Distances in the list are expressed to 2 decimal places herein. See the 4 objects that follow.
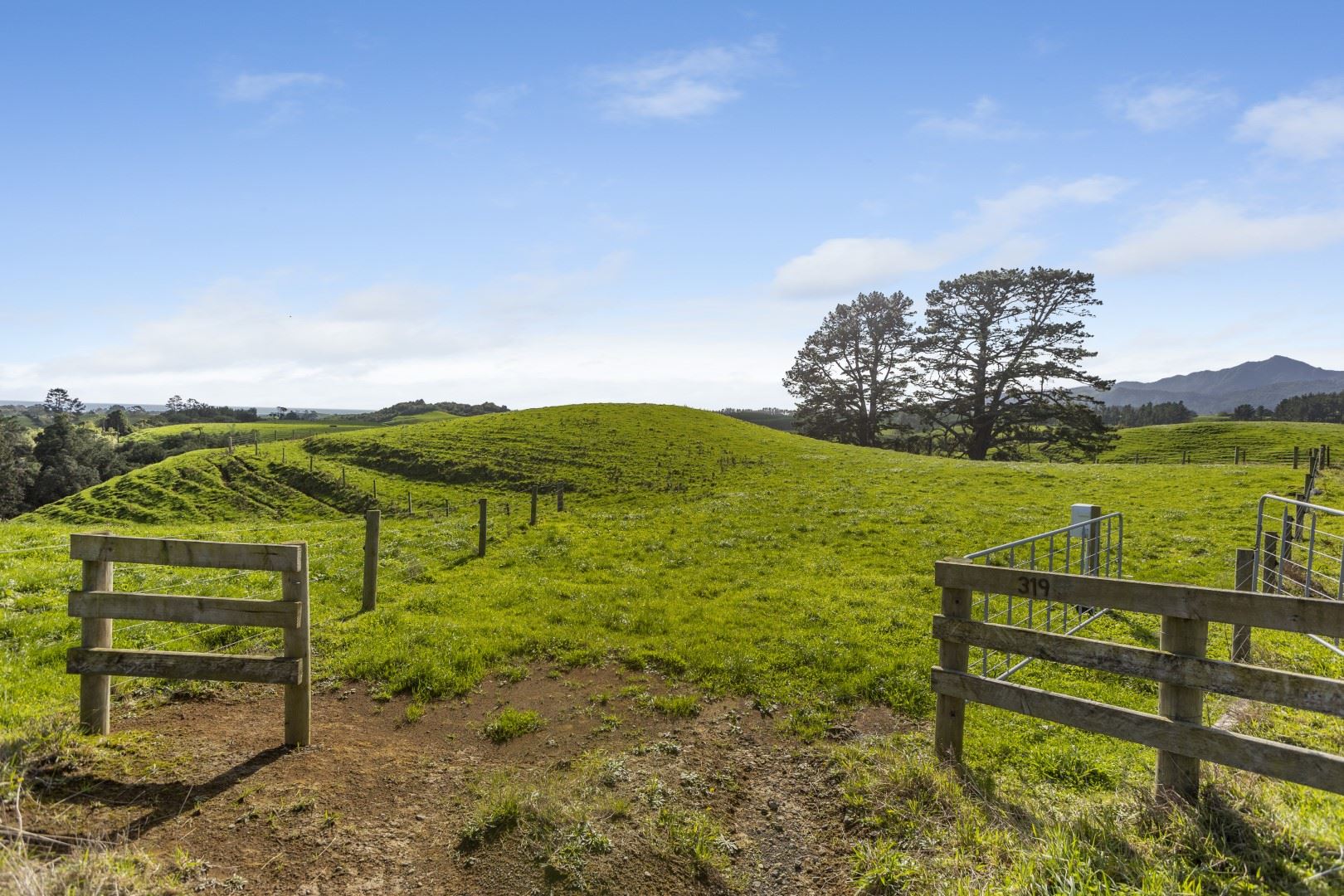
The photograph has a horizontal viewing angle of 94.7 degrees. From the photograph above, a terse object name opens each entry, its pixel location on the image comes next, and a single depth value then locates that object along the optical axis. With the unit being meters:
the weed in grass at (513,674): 9.32
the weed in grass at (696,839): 5.28
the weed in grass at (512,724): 7.60
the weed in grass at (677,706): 8.28
